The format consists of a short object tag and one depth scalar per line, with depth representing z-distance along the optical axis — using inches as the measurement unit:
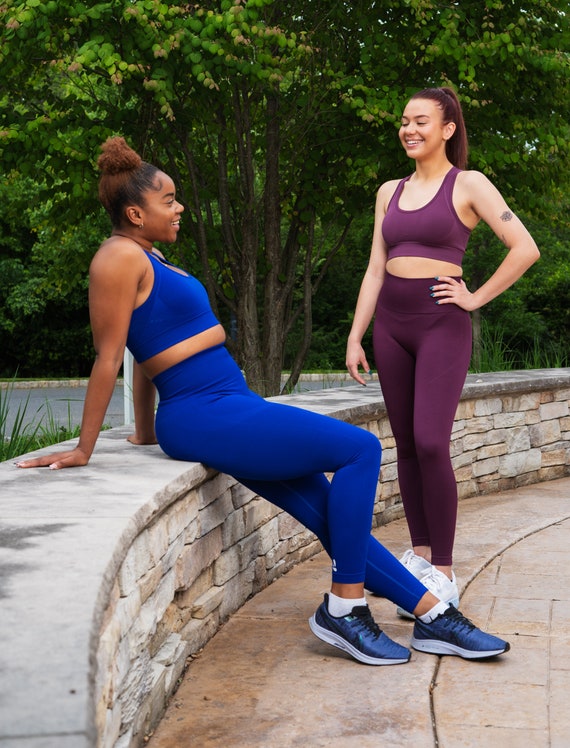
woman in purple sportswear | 153.1
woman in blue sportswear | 134.8
